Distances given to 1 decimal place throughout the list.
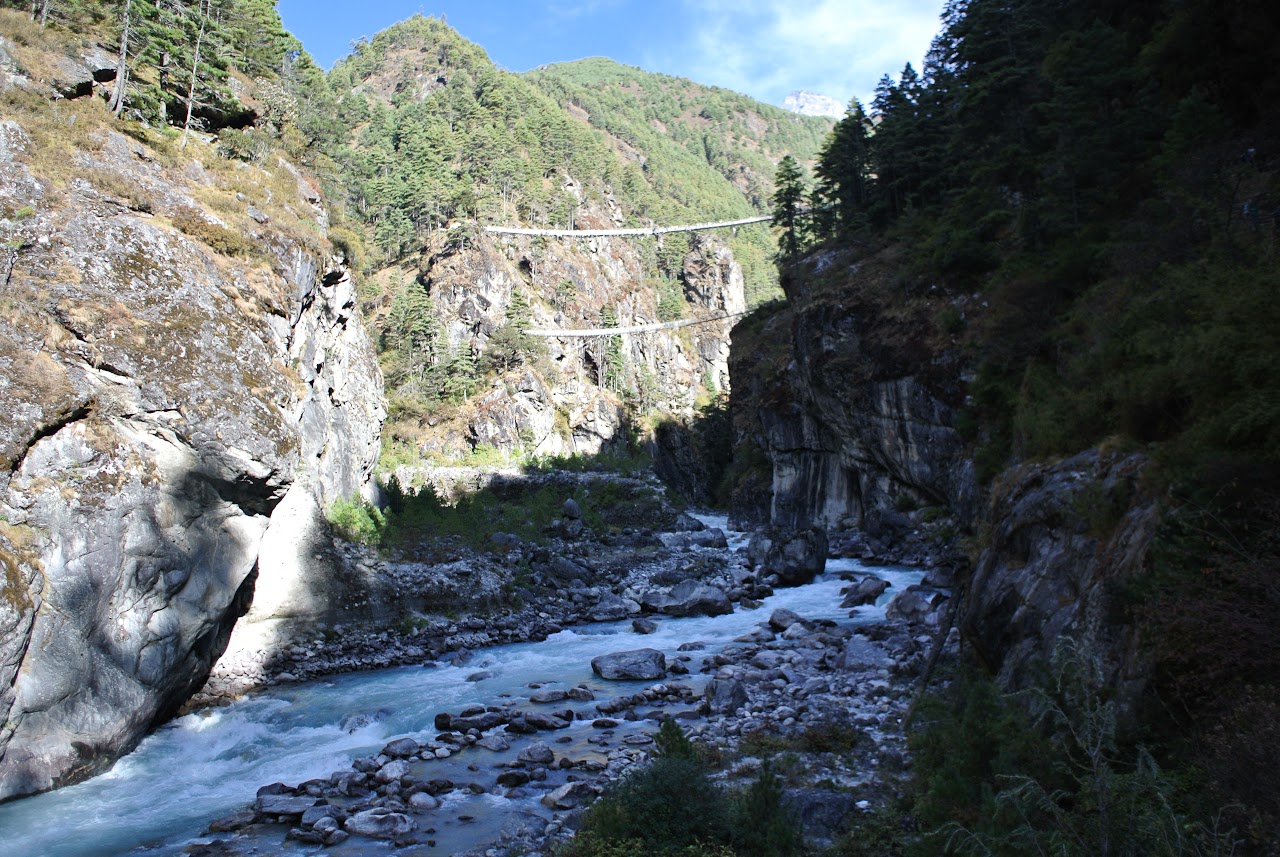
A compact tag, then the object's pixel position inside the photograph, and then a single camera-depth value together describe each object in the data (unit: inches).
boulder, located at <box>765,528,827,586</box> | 1070.4
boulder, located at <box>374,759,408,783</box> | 462.9
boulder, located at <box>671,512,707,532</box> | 1686.8
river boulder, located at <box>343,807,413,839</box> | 396.2
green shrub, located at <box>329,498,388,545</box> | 872.9
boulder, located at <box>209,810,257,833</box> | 414.0
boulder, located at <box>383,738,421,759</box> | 507.8
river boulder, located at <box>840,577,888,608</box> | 887.7
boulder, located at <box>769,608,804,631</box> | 804.6
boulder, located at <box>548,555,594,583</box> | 1105.4
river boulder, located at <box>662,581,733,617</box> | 922.4
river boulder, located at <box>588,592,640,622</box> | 949.8
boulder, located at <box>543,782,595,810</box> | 416.8
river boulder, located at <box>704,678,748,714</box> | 555.4
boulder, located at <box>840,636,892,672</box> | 632.4
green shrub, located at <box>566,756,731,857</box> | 302.7
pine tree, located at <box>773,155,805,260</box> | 1623.8
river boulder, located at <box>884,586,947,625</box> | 742.5
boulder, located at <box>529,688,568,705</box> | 619.2
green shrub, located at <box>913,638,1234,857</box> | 176.4
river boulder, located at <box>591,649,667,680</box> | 671.8
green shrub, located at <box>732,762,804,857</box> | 302.2
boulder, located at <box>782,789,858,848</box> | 342.3
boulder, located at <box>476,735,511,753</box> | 514.9
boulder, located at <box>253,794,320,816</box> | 425.1
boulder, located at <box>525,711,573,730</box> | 554.3
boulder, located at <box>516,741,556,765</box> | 483.2
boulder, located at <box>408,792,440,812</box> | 426.0
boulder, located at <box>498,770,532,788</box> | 453.4
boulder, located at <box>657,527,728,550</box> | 1487.7
